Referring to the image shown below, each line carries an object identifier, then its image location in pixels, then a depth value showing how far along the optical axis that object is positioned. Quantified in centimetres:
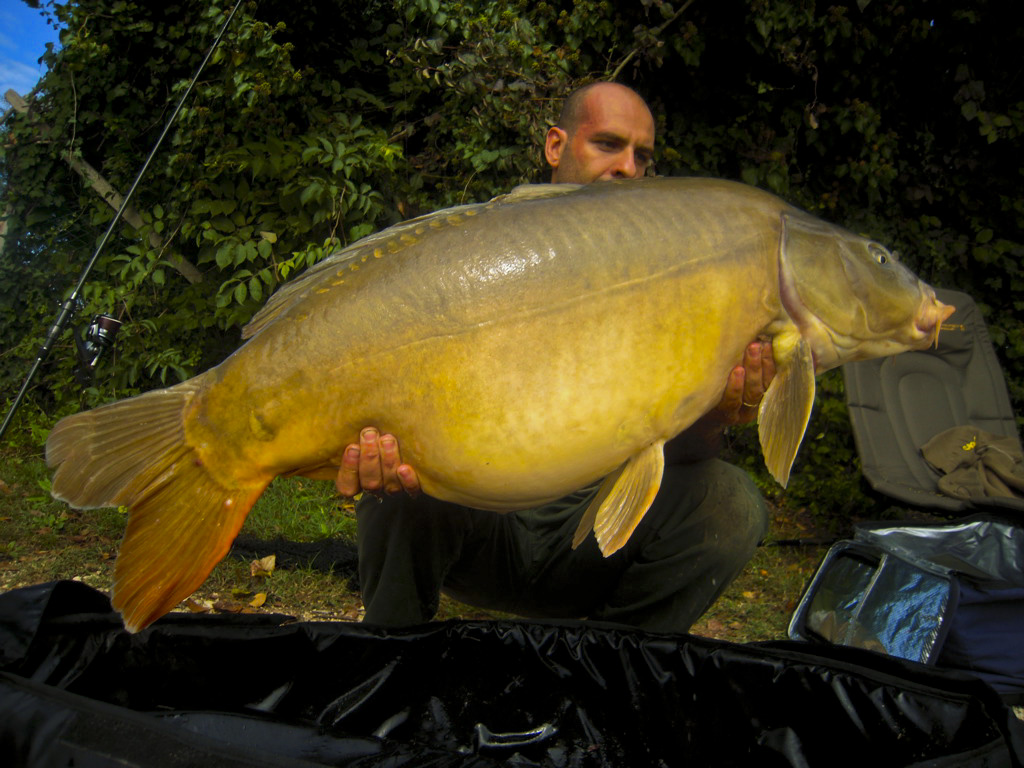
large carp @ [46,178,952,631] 114
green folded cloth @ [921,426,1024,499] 246
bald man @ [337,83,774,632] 161
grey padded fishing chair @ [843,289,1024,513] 273
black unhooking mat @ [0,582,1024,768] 115
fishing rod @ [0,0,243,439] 181
